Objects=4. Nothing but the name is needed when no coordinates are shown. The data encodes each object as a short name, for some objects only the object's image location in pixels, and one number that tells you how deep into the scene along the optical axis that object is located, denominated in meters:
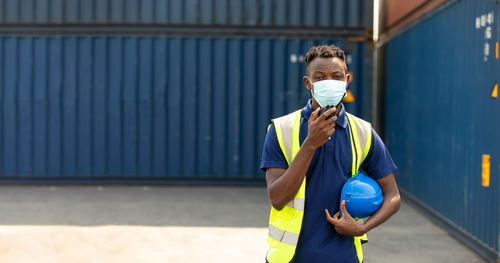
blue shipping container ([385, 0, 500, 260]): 6.39
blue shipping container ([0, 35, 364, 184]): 11.89
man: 2.25
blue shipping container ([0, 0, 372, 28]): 11.84
